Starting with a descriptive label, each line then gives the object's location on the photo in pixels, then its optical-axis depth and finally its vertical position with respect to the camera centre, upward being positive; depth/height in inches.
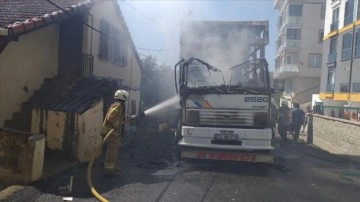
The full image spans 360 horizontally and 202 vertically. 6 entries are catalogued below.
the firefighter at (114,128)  295.4 -37.4
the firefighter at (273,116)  352.2 -27.1
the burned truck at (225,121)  336.8 -29.8
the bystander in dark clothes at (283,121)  549.3 -44.5
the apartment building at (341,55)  1113.8 +120.2
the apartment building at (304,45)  1786.4 +214.5
